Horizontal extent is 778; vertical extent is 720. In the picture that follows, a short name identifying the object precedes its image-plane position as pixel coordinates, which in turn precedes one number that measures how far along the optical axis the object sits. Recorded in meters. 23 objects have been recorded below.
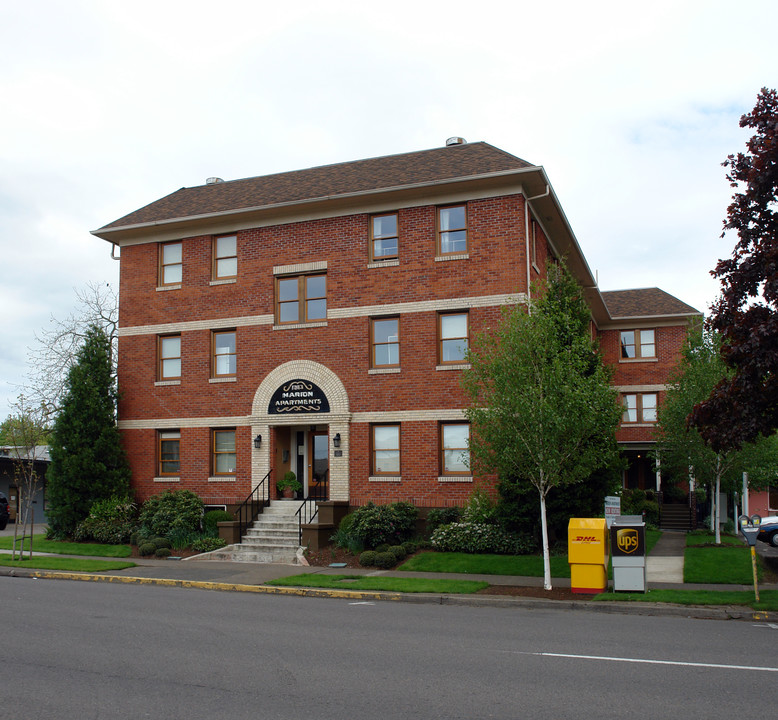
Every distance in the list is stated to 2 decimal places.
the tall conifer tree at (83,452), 23.95
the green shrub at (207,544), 21.55
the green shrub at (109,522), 22.91
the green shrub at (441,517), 20.64
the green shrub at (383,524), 20.05
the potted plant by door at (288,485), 23.06
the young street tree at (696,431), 22.58
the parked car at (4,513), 32.06
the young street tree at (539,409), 15.27
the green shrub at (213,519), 22.83
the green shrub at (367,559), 18.88
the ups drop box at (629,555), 14.19
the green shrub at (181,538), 21.92
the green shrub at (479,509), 19.94
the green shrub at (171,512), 22.48
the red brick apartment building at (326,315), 21.72
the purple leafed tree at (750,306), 12.98
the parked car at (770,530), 26.05
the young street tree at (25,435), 20.56
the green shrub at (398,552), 19.14
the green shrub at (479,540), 19.16
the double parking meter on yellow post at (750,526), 13.20
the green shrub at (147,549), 21.27
